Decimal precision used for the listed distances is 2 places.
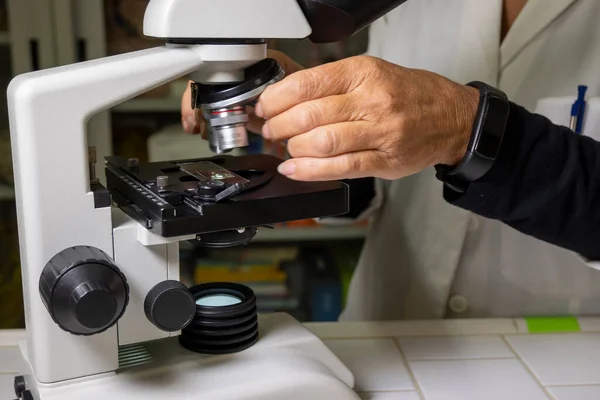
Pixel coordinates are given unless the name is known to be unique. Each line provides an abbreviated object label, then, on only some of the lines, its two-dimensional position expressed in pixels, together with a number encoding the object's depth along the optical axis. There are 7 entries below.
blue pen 0.98
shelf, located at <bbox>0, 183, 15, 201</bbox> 1.91
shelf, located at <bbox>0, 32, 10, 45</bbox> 1.85
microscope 0.65
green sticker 1.02
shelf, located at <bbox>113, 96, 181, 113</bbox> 1.93
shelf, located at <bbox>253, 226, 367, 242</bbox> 2.00
